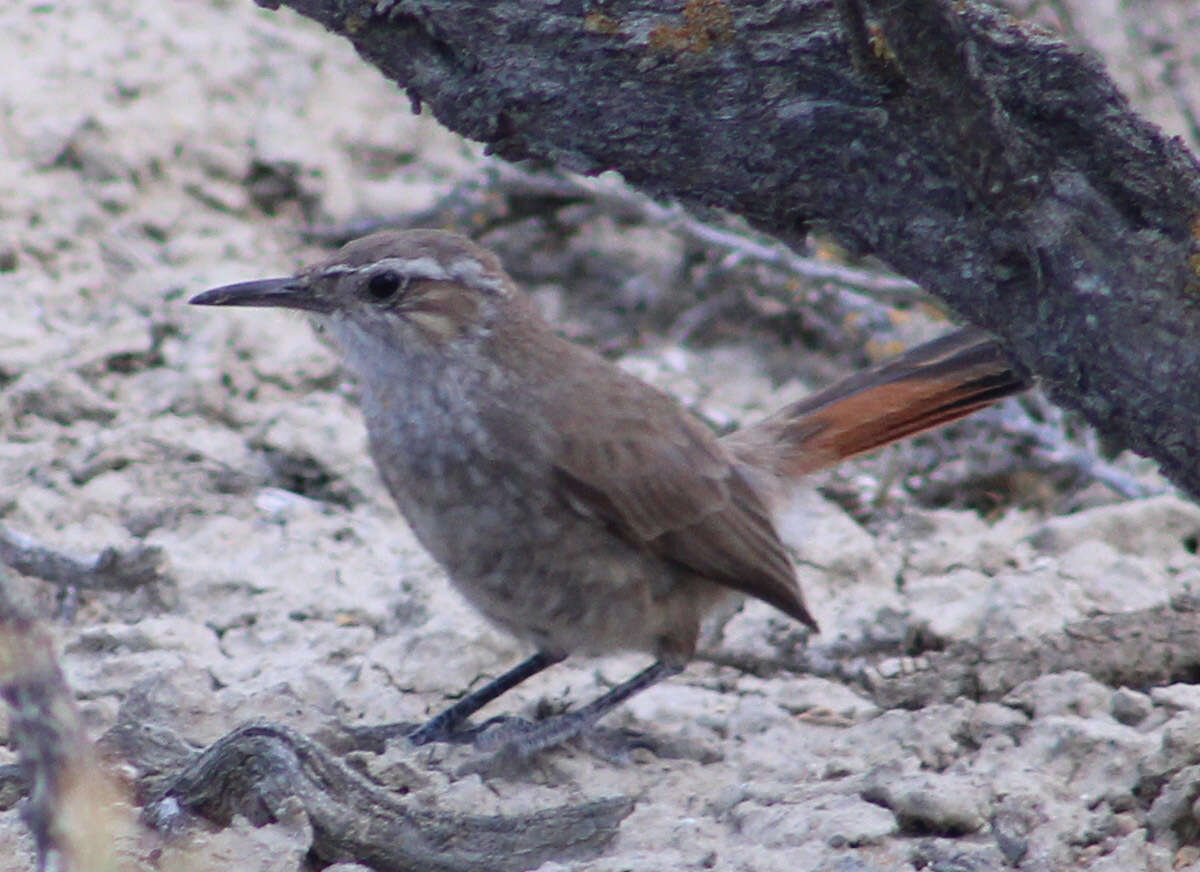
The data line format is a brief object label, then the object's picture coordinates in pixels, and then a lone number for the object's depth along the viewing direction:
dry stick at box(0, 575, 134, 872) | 4.21
